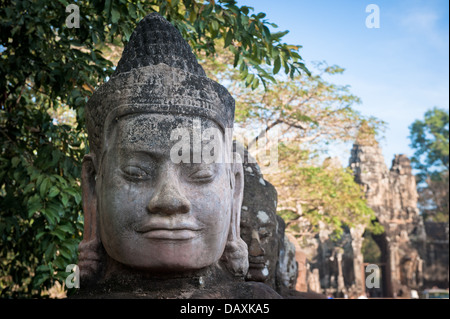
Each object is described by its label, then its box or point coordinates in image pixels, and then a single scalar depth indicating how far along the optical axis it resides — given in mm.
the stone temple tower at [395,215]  18219
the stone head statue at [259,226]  3344
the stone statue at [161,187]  2377
